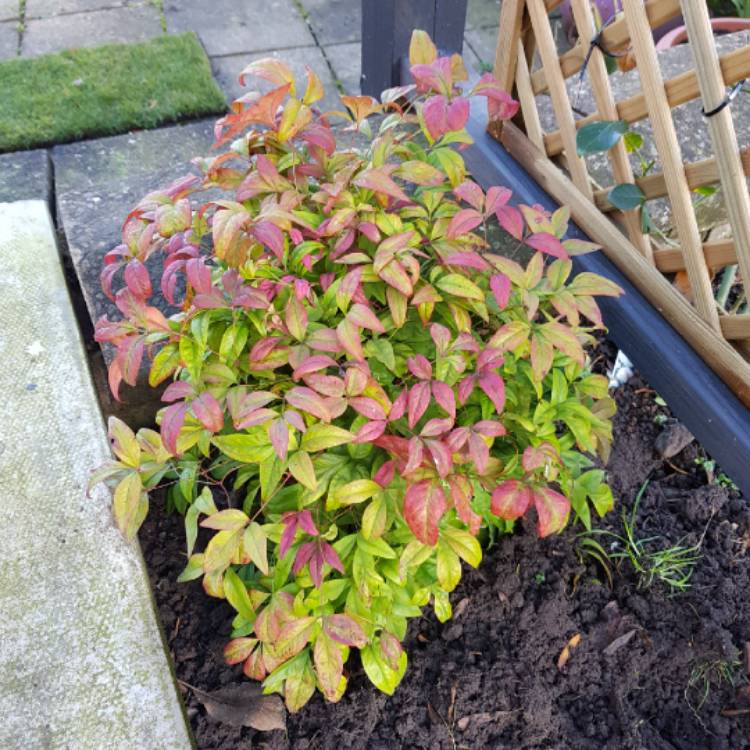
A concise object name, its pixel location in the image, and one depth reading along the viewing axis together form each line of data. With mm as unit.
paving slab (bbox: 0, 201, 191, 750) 1280
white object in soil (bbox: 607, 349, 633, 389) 2119
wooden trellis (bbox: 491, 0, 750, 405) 1350
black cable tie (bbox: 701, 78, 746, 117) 1305
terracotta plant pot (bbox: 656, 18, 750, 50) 2682
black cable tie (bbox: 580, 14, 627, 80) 1552
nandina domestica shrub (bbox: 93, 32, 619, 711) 1161
